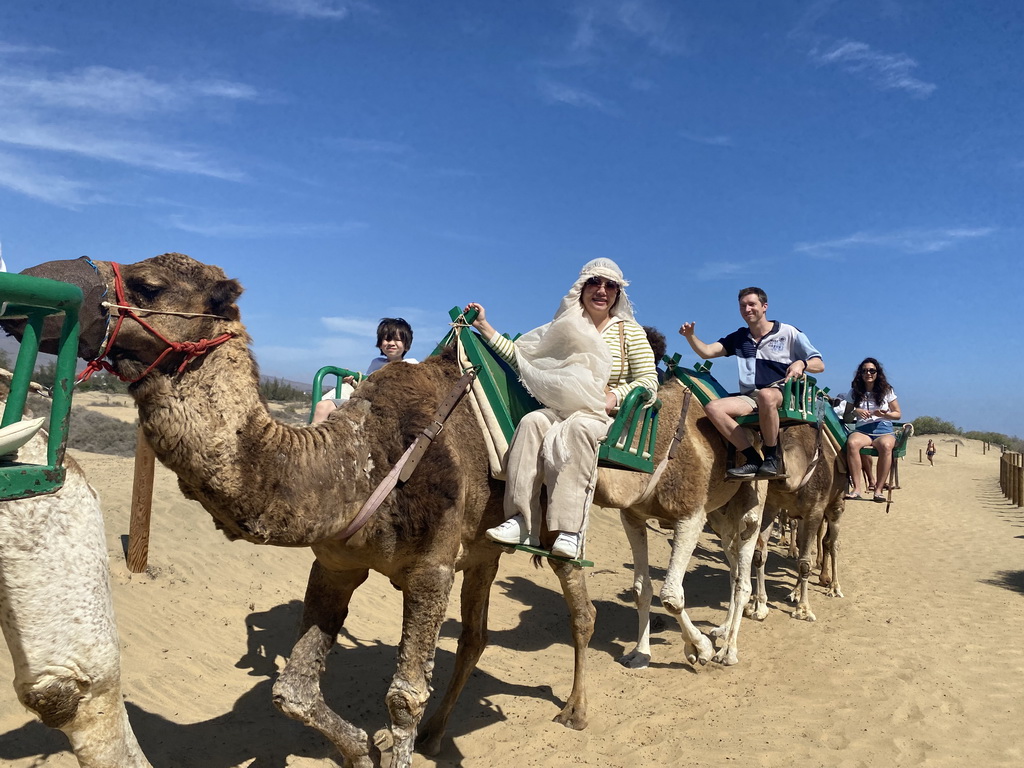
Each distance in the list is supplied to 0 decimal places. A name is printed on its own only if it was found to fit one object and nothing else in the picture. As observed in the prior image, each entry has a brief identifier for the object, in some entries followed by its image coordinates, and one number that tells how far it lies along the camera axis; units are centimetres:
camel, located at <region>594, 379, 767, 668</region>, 607
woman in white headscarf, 411
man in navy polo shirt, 635
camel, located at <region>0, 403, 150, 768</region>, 237
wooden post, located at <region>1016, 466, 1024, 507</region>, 2191
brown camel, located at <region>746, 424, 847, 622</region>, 873
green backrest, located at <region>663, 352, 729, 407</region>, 659
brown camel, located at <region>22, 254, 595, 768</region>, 294
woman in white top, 923
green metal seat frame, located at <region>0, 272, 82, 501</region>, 220
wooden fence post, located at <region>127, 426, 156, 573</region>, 628
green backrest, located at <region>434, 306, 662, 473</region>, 429
